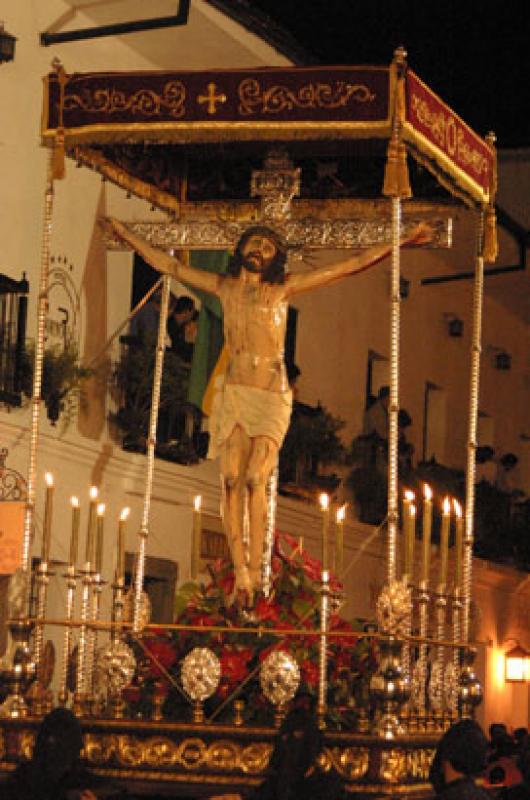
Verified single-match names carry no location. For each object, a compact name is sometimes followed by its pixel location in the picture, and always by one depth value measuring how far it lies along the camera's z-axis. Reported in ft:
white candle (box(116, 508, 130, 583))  38.58
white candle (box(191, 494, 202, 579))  39.52
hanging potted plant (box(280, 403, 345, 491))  70.44
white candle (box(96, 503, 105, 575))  38.83
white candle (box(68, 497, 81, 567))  37.88
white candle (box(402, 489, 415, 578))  38.06
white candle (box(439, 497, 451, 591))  39.11
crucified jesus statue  39.83
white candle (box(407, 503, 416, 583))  37.83
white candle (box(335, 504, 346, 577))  38.45
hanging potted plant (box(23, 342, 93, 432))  54.85
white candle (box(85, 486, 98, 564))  37.91
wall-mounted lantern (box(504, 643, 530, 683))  91.91
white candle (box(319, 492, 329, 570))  37.35
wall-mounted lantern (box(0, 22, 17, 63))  52.44
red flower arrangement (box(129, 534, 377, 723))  37.68
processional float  36.04
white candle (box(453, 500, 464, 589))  40.27
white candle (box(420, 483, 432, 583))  38.37
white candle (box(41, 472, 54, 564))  37.19
